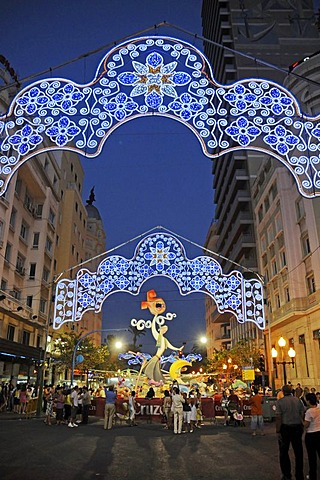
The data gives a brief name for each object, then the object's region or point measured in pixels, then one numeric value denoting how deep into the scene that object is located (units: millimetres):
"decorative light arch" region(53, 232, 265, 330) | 25438
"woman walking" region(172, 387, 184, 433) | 16269
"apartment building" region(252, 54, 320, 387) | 34406
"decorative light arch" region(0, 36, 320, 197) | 10086
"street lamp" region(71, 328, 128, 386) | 38081
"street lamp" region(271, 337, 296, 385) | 22456
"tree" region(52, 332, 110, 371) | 42906
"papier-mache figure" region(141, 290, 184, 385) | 26609
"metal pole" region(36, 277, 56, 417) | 25312
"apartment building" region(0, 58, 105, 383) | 33656
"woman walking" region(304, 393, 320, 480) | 7823
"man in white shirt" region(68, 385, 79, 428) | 19281
